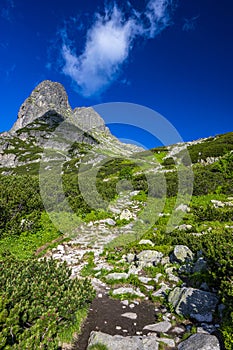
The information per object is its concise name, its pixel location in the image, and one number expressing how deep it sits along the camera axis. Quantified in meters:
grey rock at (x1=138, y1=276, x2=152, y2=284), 8.78
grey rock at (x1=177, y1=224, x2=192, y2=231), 13.25
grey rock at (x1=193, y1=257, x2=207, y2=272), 8.59
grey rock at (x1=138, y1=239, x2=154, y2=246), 12.01
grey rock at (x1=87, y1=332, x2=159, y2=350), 5.05
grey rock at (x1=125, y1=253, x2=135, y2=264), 10.45
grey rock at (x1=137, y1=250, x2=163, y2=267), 9.95
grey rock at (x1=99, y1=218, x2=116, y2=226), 15.63
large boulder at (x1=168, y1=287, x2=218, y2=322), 6.39
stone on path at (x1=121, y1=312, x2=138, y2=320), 6.71
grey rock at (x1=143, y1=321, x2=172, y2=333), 6.05
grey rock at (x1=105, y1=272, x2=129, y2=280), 8.99
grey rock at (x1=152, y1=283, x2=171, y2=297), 7.88
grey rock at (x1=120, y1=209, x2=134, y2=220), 16.45
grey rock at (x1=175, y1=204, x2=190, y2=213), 16.78
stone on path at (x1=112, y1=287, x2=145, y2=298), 8.00
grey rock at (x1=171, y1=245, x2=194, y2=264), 9.67
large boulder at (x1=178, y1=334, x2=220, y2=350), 4.83
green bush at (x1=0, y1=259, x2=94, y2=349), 4.06
